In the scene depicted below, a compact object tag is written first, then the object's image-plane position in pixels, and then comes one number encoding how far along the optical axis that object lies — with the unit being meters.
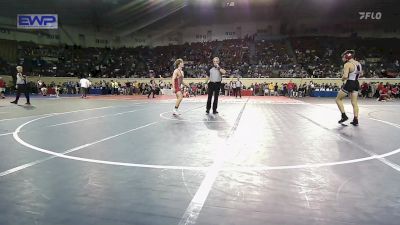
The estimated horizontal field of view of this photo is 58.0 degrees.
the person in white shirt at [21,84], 15.72
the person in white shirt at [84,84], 23.01
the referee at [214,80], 10.77
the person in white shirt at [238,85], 25.07
